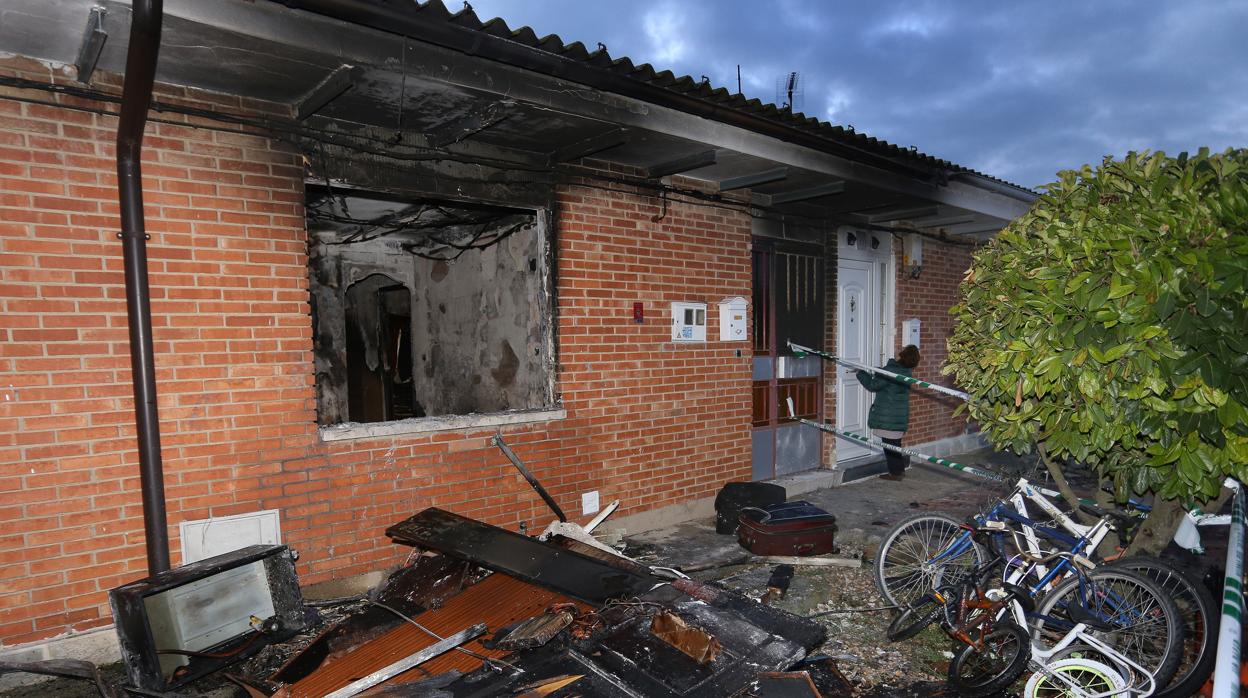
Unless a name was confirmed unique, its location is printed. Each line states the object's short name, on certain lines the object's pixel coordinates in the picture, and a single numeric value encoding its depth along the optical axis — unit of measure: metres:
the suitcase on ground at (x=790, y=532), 5.52
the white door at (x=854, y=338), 8.54
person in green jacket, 8.01
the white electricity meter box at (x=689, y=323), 6.55
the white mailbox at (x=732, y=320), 6.92
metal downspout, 3.73
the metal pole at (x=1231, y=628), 1.52
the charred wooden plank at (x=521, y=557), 3.63
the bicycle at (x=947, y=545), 3.96
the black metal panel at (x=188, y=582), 3.34
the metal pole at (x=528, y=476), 5.34
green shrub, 2.75
